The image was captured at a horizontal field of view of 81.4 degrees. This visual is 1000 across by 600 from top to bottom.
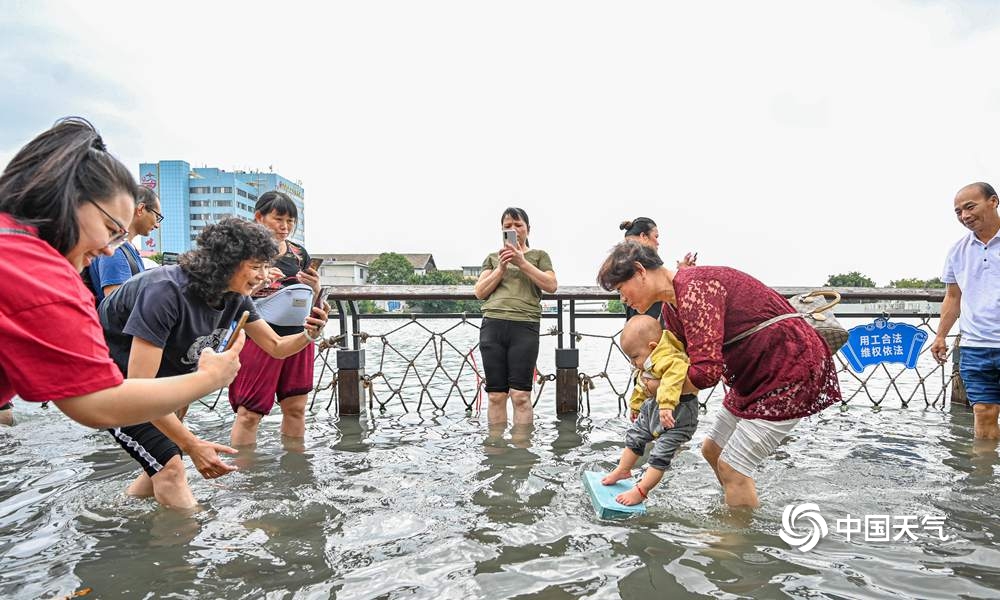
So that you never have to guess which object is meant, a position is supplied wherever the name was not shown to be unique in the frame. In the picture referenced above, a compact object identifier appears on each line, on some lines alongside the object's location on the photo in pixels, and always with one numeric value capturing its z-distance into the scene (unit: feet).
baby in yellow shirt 7.73
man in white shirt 11.64
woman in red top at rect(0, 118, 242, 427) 3.78
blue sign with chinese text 17.19
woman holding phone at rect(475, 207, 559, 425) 13.58
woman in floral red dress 7.73
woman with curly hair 7.34
